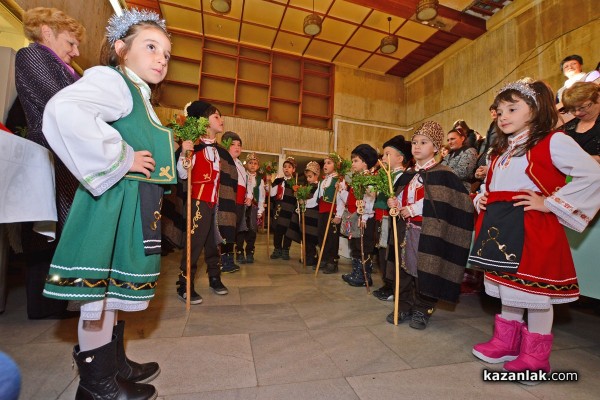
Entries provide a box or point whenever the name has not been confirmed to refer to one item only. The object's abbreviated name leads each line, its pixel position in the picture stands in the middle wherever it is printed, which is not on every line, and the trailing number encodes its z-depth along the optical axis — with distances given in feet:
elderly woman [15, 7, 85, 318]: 5.54
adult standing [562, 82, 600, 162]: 8.27
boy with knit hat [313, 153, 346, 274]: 13.84
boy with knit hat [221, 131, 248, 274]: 13.47
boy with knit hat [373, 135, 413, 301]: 10.19
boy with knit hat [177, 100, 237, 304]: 9.12
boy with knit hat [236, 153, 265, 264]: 15.70
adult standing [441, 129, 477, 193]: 12.71
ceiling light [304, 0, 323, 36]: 26.05
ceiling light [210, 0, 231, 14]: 23.76
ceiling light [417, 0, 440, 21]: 22.24
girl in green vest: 3.37
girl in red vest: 5.14
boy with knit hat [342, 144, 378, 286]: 11.98
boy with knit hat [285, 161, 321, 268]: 15.83
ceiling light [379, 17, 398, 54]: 28.68
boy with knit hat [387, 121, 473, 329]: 7.40
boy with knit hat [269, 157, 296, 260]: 18.11
